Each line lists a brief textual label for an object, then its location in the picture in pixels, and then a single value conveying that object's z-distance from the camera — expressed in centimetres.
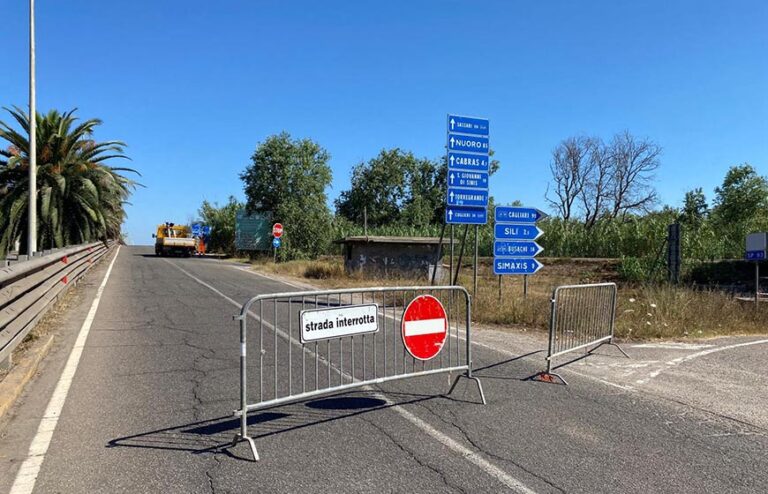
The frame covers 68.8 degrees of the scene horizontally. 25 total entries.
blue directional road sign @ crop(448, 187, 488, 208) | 1416
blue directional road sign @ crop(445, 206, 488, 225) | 1416
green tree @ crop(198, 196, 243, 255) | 5816
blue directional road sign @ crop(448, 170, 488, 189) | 1420
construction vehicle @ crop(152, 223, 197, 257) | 4794
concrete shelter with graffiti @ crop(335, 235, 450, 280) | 2377
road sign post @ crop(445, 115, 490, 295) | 1417
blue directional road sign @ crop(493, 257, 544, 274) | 1394
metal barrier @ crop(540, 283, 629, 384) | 884
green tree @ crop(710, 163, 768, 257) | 4328
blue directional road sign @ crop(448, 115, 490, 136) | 1420
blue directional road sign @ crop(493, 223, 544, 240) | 1411
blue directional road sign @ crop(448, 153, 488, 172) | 1417
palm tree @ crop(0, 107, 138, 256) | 2239
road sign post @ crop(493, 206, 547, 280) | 1402
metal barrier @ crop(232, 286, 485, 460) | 529
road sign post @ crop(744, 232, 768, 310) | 1385
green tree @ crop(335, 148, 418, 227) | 7356
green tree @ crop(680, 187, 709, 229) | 5063
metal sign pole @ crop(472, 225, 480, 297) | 1453
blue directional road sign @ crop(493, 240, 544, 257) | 1404
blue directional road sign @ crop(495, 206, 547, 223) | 1406
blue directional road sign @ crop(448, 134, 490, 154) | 1415
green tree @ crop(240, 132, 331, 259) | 4934
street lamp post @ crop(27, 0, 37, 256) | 1681
